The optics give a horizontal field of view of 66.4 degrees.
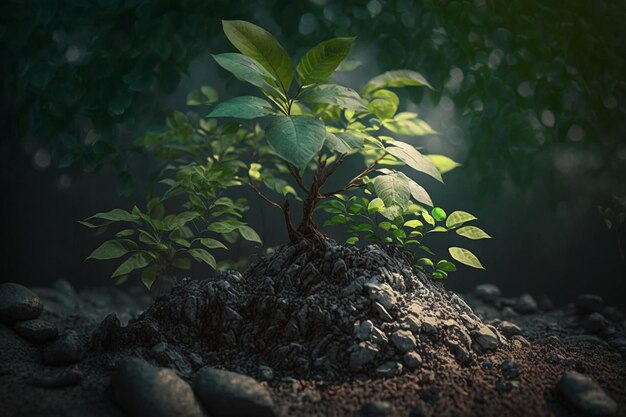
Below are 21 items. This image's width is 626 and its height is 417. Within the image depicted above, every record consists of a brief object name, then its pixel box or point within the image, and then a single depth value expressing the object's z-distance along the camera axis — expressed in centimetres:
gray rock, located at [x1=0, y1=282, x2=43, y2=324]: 145
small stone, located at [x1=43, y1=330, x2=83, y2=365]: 128
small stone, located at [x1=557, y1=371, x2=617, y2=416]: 103
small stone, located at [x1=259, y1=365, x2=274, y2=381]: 114
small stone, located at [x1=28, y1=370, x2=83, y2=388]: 111
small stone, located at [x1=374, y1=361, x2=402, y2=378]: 114
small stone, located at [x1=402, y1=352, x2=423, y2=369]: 116
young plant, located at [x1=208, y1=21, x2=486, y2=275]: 108
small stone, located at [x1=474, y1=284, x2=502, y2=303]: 244
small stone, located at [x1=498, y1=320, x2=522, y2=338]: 156
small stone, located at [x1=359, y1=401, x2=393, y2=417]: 101
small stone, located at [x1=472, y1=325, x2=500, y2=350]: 130
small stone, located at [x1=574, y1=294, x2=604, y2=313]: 215
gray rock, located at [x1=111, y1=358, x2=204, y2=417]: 97
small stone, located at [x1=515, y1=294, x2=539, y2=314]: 226
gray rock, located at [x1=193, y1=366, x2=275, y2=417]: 100
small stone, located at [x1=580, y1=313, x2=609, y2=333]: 183
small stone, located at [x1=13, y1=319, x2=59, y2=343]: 141
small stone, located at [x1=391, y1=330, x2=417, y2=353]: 118
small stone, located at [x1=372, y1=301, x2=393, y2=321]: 123
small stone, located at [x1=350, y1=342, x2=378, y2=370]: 114
